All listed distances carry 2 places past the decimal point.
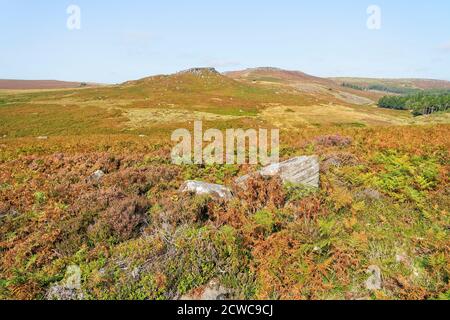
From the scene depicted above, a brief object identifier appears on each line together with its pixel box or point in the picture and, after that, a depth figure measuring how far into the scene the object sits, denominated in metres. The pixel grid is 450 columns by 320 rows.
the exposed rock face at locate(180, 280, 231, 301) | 6.39
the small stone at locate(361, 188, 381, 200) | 9.11
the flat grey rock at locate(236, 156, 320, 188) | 9.77
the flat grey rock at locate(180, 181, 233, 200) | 9.31
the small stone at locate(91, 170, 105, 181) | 11.01
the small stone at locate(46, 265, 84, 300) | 6.31
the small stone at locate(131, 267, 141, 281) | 6.61
